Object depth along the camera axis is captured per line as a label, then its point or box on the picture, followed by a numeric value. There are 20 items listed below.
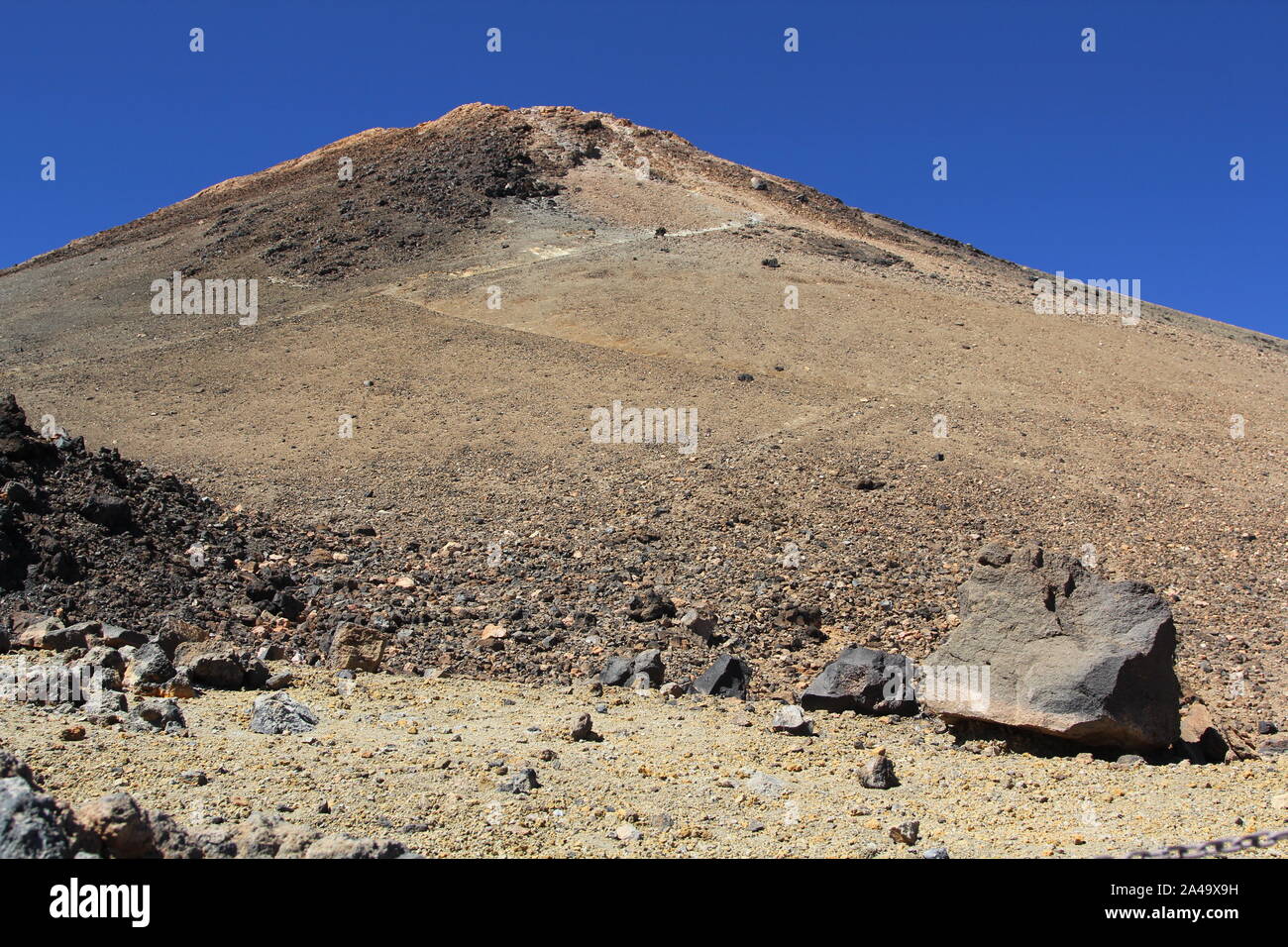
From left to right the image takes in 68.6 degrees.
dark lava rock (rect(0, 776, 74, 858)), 2.99
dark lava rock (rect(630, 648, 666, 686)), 7.70
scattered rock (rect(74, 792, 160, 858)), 3.31
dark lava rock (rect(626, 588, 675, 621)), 8.92
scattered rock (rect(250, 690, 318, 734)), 5.43
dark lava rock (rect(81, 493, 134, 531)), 8.91
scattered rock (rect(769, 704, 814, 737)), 6.52
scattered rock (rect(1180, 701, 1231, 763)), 6.44
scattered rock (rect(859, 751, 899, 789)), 5.53
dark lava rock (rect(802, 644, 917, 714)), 7.05
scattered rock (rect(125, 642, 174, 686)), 5.93
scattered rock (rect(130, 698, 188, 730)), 5.02
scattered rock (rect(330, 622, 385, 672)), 7.46
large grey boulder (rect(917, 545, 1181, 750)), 6.19
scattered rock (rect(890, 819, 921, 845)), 4.56
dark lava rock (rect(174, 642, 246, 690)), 6.29
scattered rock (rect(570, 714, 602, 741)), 5.98
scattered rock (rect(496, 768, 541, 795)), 4.80
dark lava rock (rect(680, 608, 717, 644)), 8.52
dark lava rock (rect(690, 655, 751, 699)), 7.54
